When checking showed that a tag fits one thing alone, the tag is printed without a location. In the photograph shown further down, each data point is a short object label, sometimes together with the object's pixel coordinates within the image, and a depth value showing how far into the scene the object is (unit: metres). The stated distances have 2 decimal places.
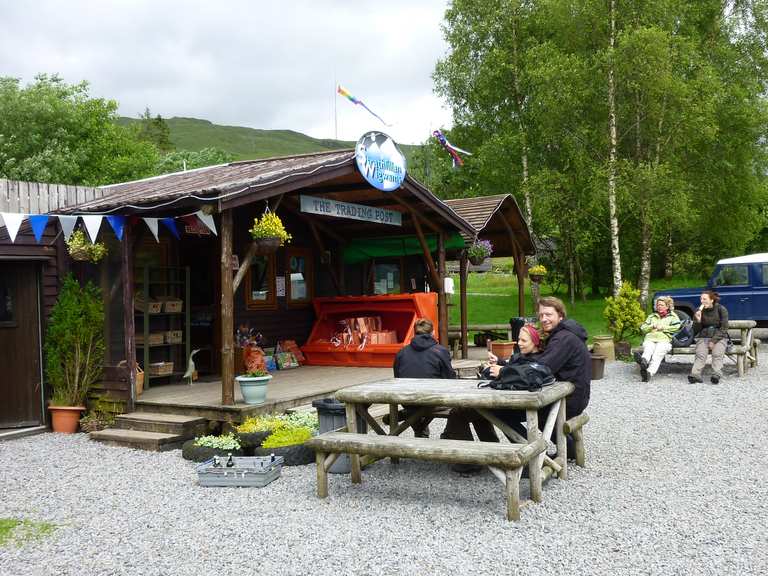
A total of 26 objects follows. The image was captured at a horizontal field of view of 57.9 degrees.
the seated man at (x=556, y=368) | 5.54
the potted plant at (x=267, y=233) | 7.61
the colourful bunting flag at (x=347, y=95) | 11.63
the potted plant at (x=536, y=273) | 15.29
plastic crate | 5.79
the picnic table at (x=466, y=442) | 4.66
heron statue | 9.38
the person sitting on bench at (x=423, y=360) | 6.34
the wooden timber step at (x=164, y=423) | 7.36
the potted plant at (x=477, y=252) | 12.57
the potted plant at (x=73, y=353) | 8.17
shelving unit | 9.05
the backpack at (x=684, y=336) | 11.41
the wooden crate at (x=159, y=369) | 9.14
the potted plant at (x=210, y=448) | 6.57
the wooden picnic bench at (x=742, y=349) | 11.22
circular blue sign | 8.84
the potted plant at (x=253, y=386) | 7.32
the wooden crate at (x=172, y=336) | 9.34
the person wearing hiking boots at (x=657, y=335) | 10.97
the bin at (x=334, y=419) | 6.06
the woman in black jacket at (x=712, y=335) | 10.93
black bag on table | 5.05
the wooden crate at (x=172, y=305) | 9.32
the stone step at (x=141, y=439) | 7.18
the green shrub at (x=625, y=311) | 13.34
